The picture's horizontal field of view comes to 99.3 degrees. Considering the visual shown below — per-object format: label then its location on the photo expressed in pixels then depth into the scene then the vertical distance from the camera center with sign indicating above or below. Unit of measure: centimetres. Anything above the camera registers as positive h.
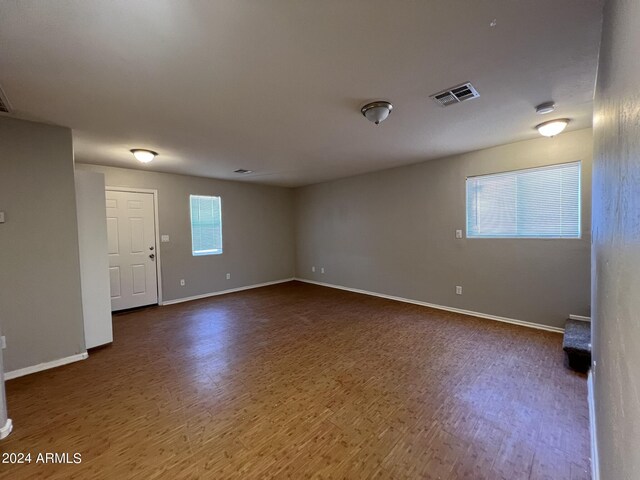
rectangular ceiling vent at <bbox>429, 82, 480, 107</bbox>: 221 +114
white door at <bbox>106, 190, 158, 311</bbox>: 461 -24
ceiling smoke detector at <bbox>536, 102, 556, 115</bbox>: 252 +113
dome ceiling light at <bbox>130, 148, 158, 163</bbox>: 368 +111
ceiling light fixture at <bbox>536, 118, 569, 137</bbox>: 291 +109
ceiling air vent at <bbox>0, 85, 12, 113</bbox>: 217 +114
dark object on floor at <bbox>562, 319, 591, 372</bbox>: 246 -112
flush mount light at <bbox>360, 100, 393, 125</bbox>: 243 +110
